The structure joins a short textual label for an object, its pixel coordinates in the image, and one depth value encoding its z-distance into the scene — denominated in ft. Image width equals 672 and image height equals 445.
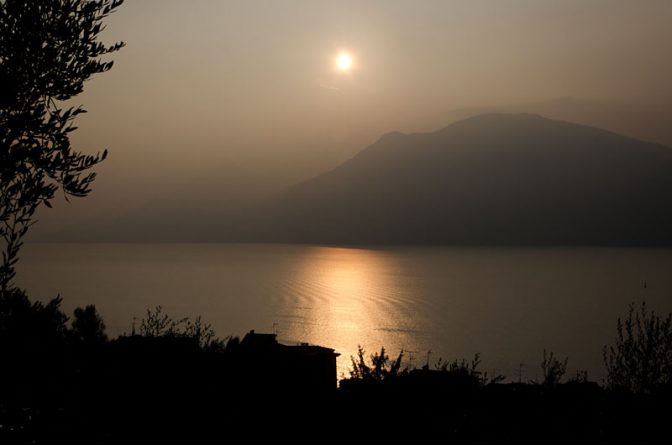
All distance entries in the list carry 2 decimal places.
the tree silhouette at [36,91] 27.68
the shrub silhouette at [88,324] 107.21
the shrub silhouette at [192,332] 82.72
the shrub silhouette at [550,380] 41.08
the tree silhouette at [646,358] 51.60
